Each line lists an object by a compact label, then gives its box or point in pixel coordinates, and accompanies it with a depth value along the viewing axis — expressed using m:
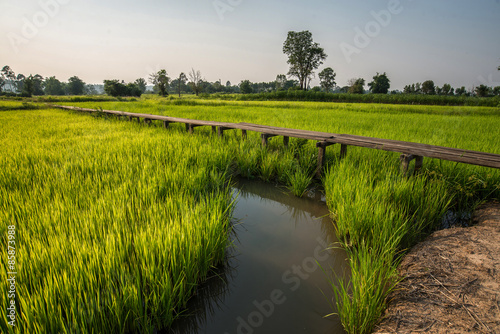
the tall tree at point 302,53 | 44.44
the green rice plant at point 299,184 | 3.78
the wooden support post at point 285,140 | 5.21
